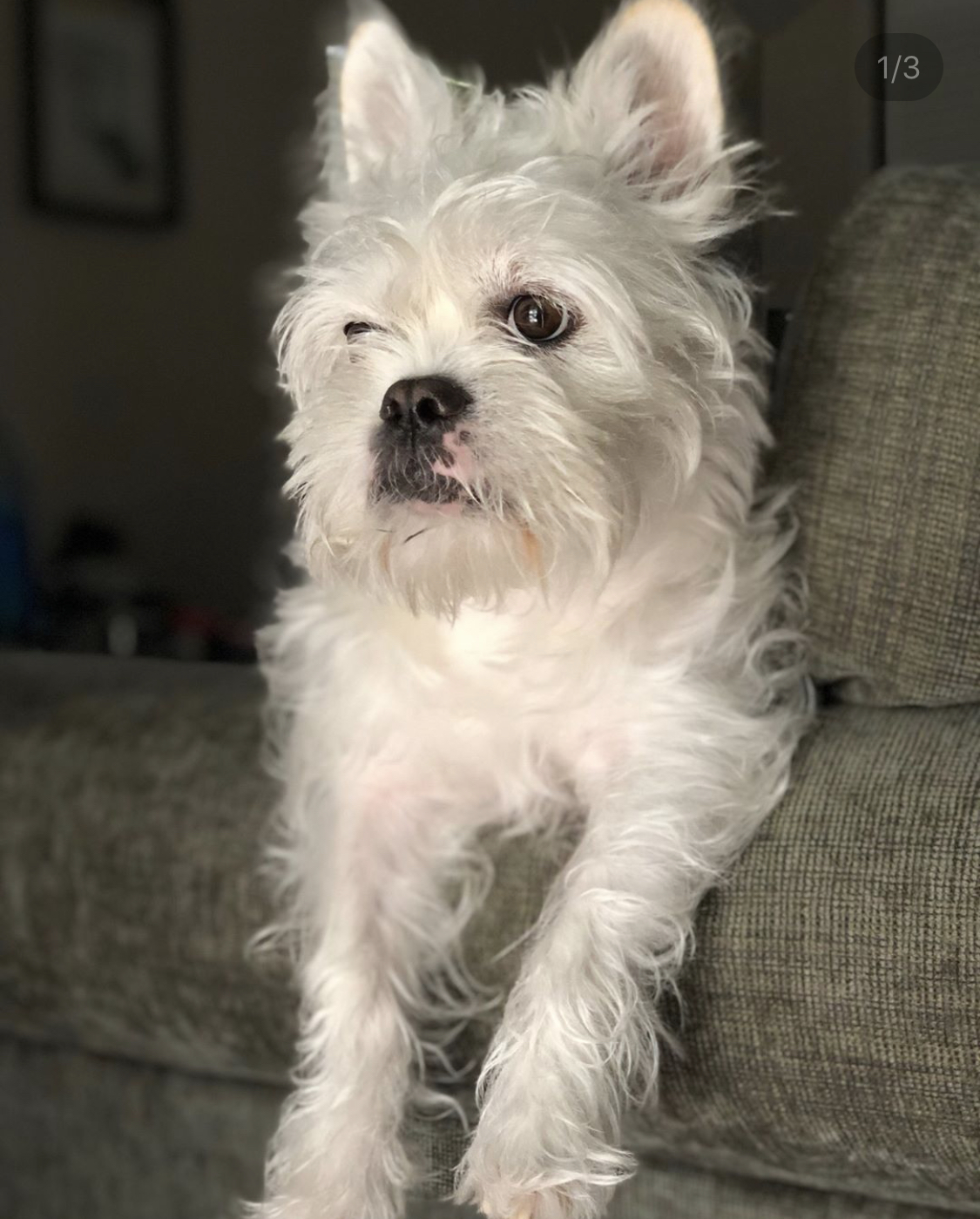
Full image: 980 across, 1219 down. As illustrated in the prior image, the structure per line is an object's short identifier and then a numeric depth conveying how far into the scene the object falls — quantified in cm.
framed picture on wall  289
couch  94
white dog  97
